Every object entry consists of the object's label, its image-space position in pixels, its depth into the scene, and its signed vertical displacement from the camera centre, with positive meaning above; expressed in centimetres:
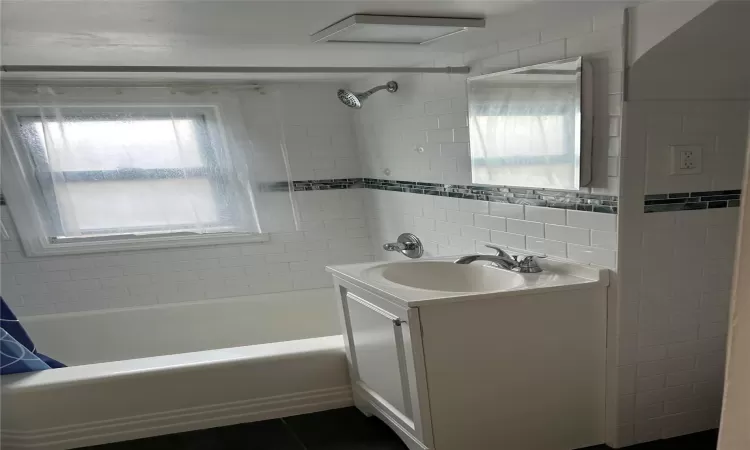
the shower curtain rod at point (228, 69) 192 +24
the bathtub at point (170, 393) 218 -104
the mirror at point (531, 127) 184 -12
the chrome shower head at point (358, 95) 279 +12
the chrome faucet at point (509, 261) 202 -61
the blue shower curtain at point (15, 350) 219 -77
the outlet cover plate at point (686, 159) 179 -28
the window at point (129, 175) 299 -16
